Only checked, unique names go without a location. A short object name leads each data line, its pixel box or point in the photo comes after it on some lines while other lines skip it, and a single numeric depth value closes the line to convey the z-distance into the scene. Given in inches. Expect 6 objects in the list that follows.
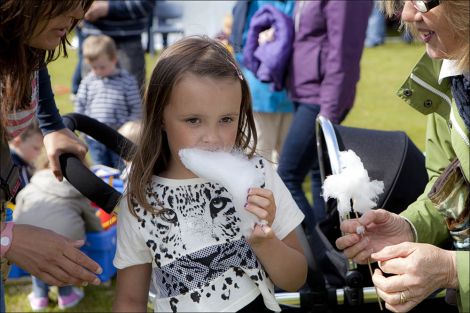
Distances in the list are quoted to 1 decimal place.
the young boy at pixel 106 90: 214.5
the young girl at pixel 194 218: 80.8
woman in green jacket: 72.6
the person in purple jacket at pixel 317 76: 156.7
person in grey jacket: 147.8
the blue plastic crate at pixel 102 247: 157.6
